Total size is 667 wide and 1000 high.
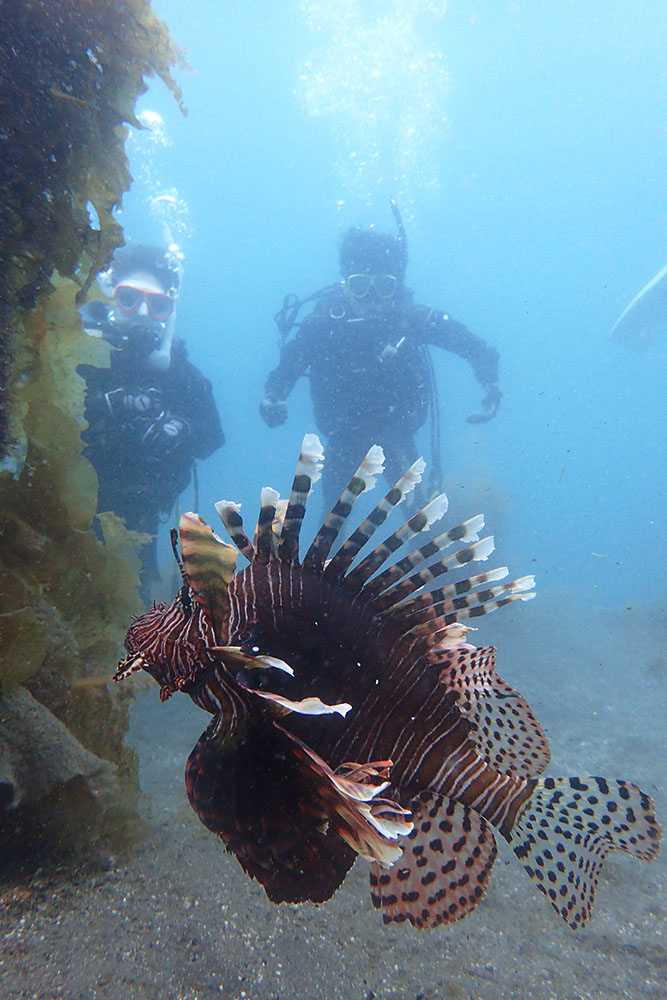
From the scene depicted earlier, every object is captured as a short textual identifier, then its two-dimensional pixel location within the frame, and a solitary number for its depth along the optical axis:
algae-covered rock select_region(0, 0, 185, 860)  0.57
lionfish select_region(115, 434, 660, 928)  0.38
